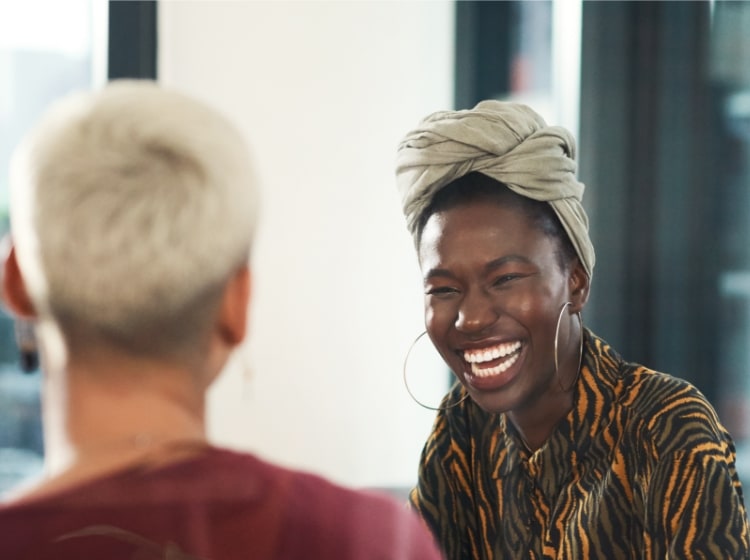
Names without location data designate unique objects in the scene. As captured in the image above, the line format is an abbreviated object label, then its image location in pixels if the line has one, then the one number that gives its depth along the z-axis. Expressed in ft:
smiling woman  5.35
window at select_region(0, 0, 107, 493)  8.52
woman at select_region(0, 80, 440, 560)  3.47
